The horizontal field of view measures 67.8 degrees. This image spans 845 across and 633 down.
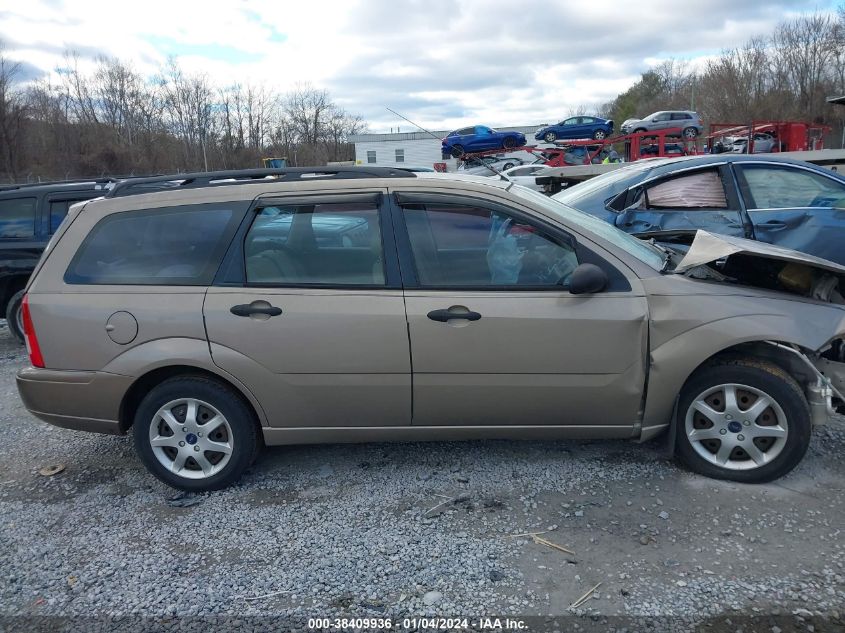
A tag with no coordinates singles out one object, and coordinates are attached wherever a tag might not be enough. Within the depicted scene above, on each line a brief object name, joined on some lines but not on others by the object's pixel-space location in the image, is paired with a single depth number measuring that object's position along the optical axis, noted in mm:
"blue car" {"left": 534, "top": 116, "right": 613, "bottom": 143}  29219
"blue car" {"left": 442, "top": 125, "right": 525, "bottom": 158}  28656
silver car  29328
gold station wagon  3346
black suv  7262
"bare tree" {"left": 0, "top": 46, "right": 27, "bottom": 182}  52469
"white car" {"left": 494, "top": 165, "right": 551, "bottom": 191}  23761
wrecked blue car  5820
